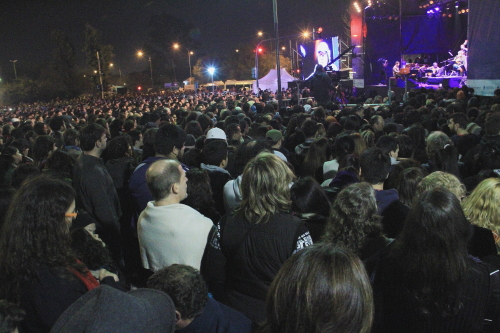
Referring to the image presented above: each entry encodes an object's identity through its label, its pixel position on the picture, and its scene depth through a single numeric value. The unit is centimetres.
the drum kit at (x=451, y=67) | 2862
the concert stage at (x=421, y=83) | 2797
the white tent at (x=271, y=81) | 3741
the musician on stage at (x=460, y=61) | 2775
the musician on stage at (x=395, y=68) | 3085
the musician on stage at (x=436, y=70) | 3006
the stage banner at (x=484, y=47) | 1964
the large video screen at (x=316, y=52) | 3400
